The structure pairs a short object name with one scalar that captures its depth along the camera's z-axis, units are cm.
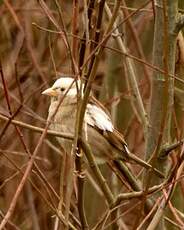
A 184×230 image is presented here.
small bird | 699
